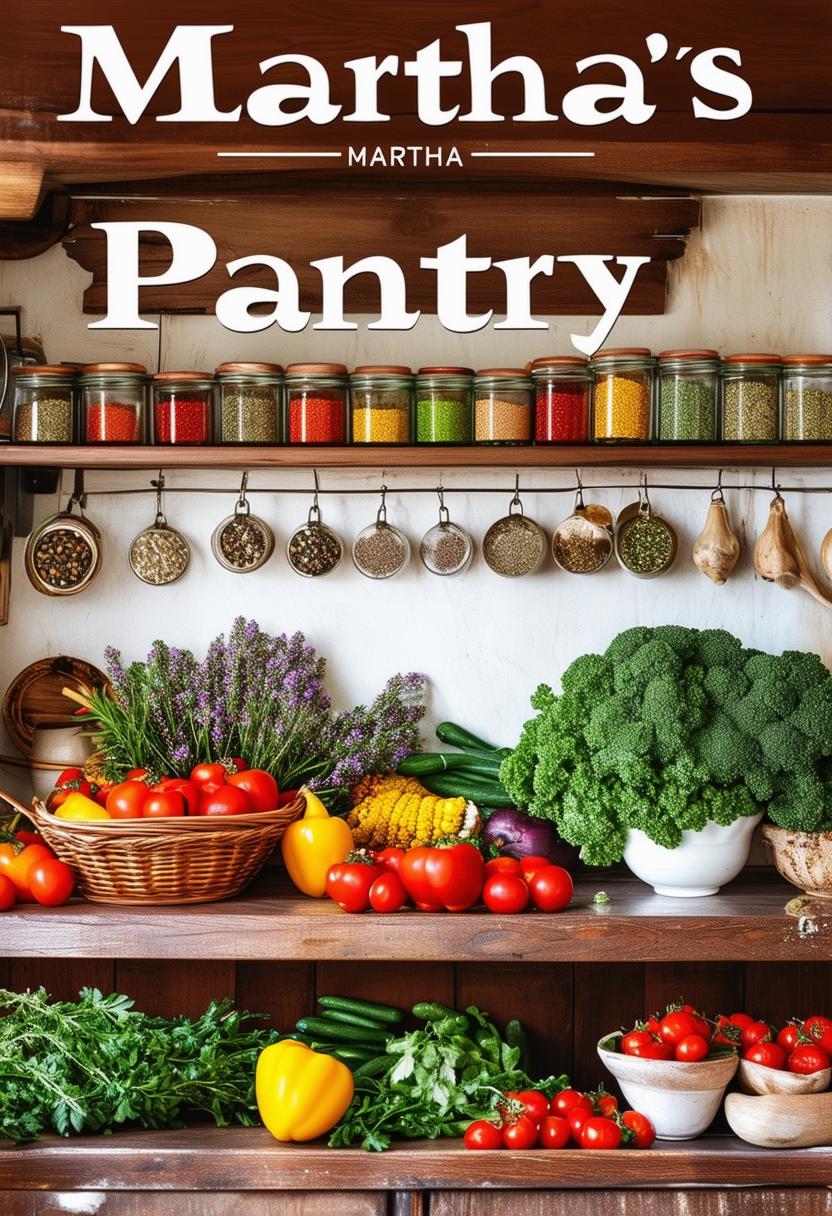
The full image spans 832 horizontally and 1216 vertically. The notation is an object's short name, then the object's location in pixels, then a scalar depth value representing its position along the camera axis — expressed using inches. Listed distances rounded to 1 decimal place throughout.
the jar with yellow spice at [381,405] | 91.8
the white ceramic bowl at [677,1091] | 82.4
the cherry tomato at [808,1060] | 83.9
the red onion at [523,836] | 92.7
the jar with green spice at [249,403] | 92.0
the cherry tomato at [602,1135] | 81.0
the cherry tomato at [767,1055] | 84.4
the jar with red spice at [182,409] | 92.3
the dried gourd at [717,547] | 98.4
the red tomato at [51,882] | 85.7
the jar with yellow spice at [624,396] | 91.1
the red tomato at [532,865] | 88.3
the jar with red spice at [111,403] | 91.7
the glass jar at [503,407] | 91.9
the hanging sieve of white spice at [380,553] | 100.1
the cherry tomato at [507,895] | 85.8
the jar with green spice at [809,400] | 91.2
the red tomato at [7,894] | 85.7
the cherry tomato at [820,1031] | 85.7
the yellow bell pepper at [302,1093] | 80.9
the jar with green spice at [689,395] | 90.9
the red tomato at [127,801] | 85.2
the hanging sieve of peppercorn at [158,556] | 100.7
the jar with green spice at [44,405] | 92.1
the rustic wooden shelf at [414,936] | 84.9
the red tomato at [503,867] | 88.3
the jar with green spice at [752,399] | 91.1
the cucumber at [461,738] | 99.8
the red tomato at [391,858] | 88.6
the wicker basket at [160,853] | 83.8
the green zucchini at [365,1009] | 94.0
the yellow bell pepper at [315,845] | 88.8
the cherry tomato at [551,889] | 86.0
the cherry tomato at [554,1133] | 81.3
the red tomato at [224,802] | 86.3
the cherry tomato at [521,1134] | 80.9
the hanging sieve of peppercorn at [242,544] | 100.4
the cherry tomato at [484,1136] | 81.5
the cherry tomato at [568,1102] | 84.3
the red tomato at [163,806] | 84.4
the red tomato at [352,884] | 85.7
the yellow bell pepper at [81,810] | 85.7
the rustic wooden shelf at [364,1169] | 79.9
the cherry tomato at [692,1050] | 83.1
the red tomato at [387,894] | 85.5
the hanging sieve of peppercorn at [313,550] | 100.6
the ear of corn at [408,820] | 93.0
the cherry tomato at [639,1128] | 82.0
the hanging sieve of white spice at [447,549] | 100.6
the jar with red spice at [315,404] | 91.9
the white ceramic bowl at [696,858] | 88.6
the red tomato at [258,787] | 88.7
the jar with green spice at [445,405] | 92.0
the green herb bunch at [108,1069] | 81.8
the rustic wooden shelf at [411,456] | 89.9
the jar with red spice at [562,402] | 91.5
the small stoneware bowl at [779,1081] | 82.6
